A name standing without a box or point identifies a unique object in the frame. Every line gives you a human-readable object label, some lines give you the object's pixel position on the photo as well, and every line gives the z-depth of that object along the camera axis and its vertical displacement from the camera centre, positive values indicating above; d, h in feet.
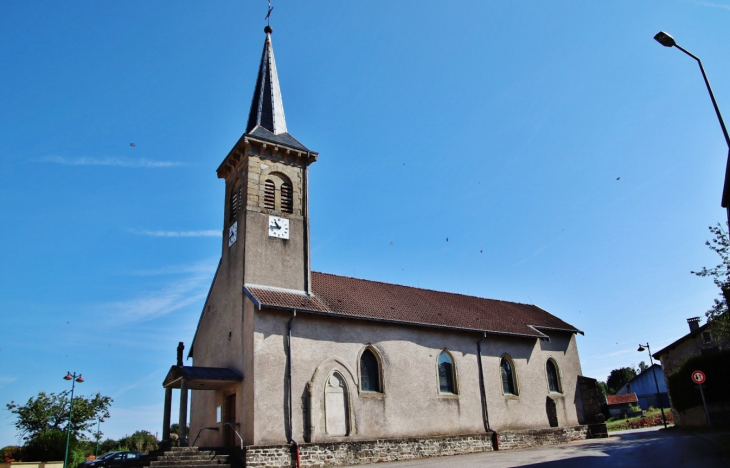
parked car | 72.13 -4.12
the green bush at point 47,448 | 88.63 -2.34
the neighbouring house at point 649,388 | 209.12 +2.08
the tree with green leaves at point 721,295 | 69.87 +11.67
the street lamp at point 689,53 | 39.70 +25.31
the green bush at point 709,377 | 82.53 +1.94
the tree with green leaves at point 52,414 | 127.85 +4.40
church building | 63.10 +7.93
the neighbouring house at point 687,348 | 109.72 +9.62
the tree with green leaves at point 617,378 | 342.44 +11.18
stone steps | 53.62 -3.43
